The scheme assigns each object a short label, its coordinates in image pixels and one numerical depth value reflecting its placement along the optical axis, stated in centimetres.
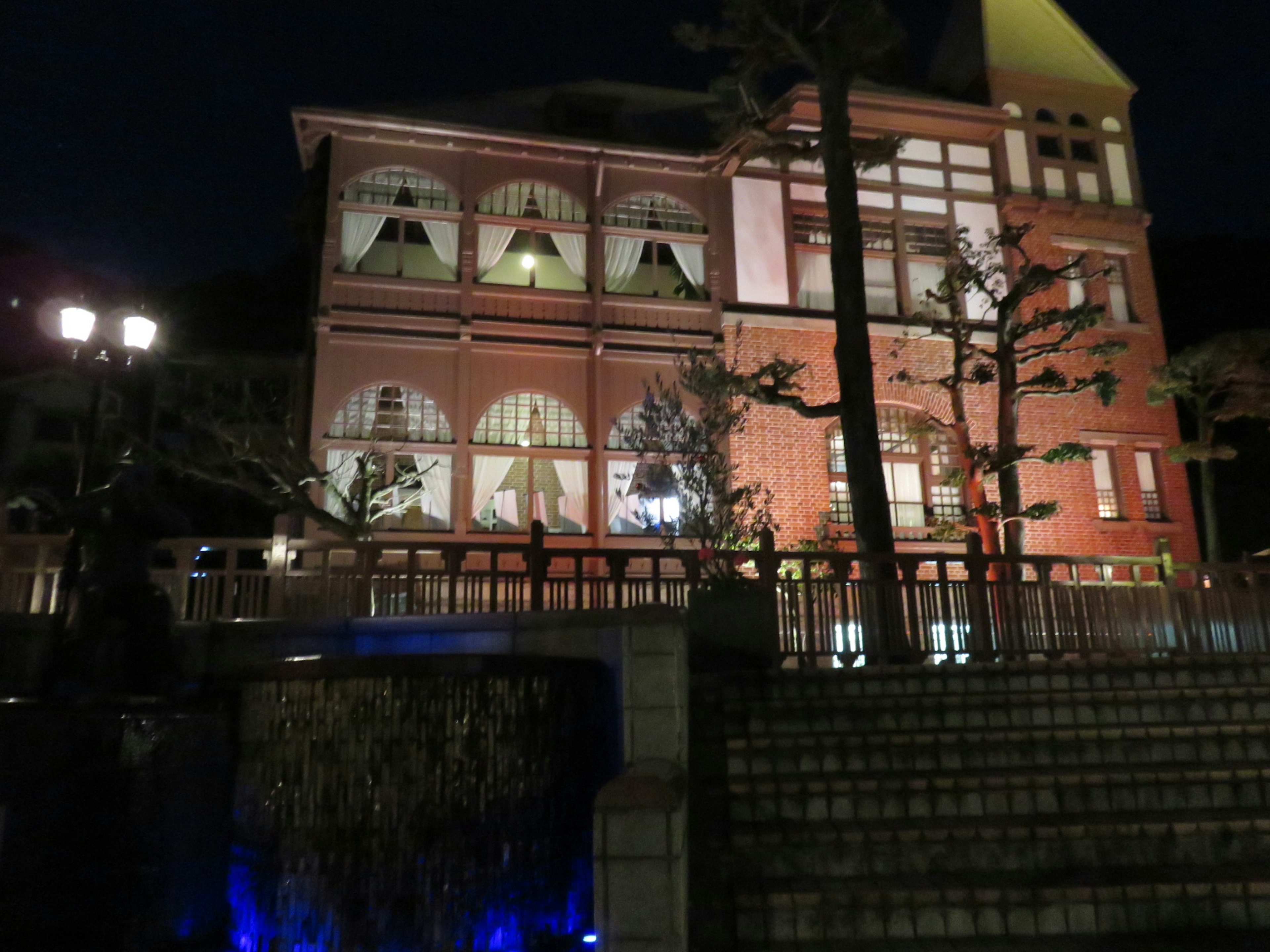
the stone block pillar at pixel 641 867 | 505
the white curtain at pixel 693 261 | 1795
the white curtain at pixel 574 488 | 1661
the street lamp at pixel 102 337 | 894
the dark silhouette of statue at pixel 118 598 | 714
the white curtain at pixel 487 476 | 1634
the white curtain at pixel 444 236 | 1717
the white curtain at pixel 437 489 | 1608
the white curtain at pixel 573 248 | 1767
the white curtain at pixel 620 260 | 1767
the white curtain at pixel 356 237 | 1662
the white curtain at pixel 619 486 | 1655
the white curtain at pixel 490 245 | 1720
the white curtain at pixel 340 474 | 1543
